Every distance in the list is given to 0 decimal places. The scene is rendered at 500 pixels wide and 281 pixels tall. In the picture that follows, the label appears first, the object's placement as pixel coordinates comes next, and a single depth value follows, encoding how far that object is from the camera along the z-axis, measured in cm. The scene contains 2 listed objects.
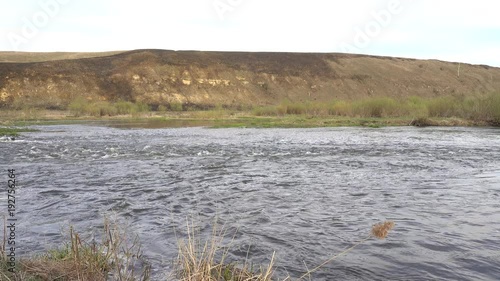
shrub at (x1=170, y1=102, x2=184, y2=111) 6042
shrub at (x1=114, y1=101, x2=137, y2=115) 5077
